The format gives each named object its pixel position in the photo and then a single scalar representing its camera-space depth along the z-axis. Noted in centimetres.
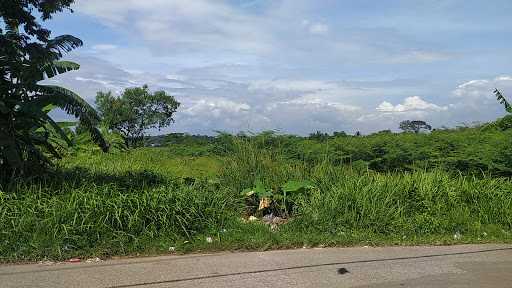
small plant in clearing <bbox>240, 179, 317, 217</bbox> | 992
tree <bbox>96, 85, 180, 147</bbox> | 3391
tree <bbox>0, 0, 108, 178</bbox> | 873
